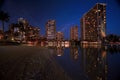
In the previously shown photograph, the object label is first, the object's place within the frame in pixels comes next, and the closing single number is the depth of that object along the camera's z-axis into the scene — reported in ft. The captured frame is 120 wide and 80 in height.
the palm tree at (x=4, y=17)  88.02
